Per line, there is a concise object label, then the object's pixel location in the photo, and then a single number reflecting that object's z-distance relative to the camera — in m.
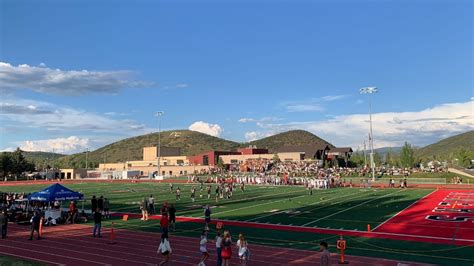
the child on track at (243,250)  13.59
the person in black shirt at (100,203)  24.39
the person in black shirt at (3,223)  20.83
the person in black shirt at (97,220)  20.55
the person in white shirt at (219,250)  14.04
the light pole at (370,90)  64.91
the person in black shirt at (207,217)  23.02
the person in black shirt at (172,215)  22.42
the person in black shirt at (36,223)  20.03
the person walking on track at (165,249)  13.73
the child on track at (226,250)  13.29
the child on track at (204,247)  14.07
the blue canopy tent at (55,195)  24.53
